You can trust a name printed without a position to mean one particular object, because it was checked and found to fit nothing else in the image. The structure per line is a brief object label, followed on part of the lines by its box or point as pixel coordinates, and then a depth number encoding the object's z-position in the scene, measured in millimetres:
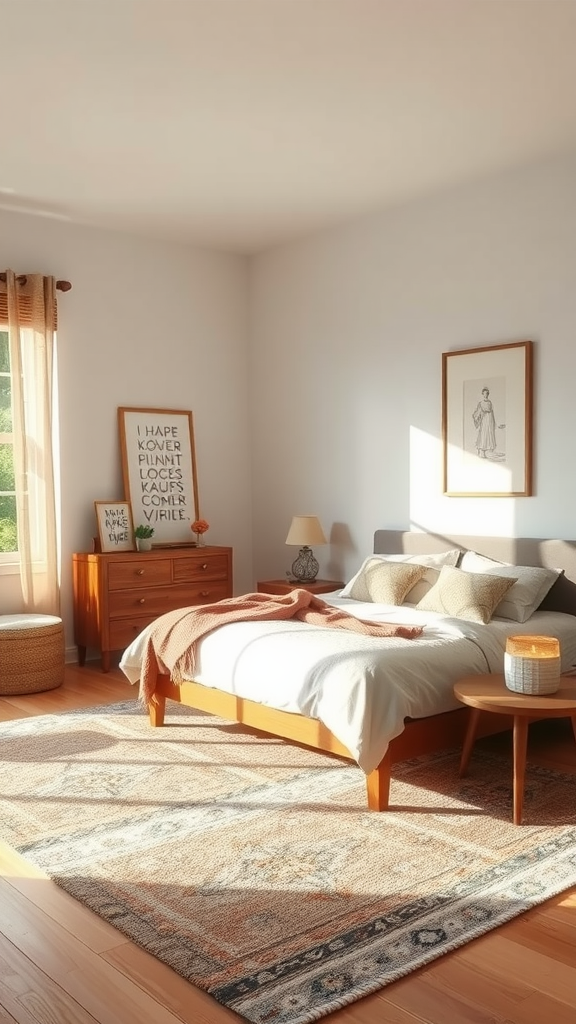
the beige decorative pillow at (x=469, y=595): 4406
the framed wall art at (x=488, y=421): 5133
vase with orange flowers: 6352
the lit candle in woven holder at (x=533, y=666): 3418
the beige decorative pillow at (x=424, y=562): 4977
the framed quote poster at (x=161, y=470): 6312
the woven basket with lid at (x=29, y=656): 5262
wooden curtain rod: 5846
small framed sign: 6082
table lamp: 6109
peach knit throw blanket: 4246
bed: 3396
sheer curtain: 5691
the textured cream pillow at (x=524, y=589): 4504
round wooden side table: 3281
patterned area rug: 2406
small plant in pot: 6105
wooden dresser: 5770
